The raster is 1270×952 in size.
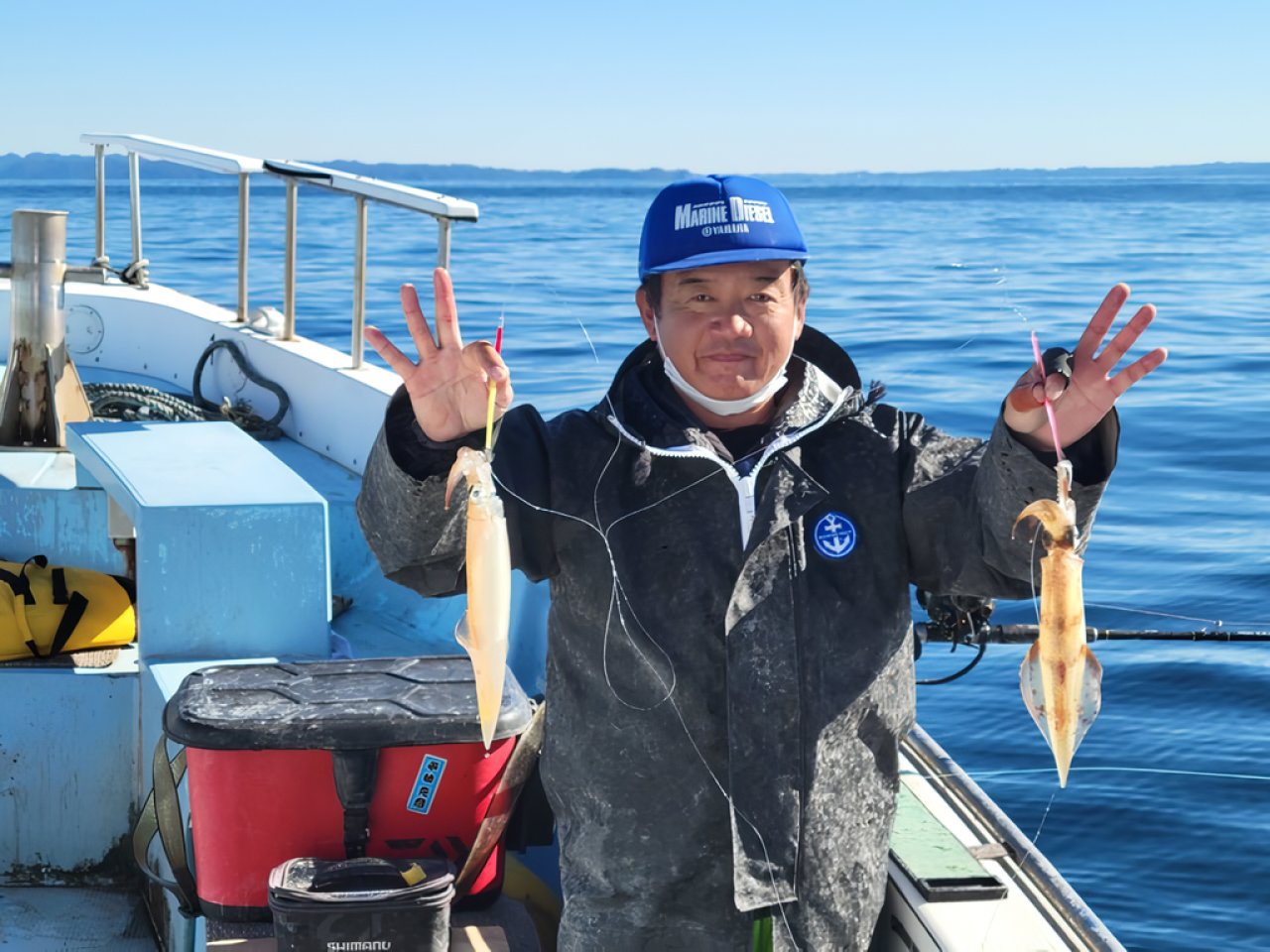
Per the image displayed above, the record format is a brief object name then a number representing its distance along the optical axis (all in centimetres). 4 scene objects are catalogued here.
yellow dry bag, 446
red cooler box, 313
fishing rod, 317
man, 240
